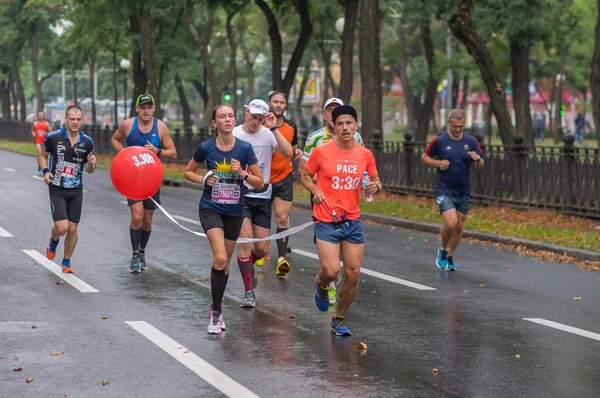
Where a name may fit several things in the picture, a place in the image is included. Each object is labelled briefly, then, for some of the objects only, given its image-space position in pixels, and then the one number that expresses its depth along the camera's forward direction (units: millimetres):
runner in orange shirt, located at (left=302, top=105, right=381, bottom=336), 9203
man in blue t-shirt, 13977
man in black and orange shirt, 12812
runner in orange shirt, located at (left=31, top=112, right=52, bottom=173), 36844
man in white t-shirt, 10719
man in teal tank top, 12594
